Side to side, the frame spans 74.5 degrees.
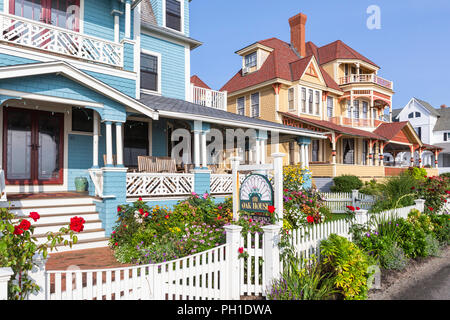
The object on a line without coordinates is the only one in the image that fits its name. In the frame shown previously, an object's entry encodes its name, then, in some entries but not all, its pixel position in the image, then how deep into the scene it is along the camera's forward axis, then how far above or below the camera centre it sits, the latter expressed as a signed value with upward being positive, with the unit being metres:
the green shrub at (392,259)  5.75 -1.83
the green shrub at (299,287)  4.22 -1.78
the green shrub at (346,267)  4.35 -1.55
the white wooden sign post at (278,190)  5.32 -0.43
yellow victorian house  20.78 +5.36
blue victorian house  7.60 +1.66
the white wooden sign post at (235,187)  5.91 -0.41
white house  41.62 +5.64
